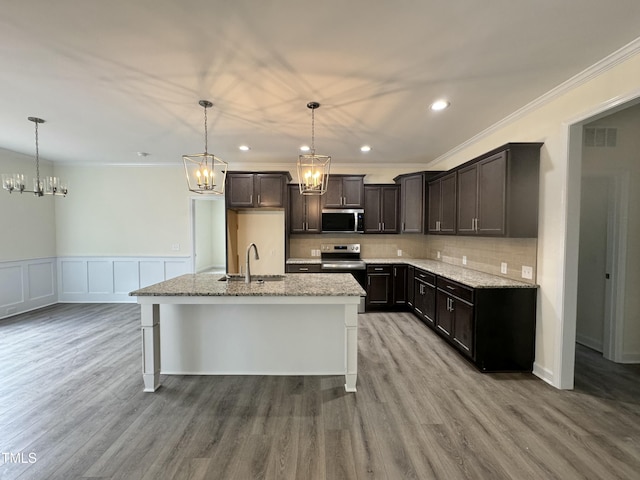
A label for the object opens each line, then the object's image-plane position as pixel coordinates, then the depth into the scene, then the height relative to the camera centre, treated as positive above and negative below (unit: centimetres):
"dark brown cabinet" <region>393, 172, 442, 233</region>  479 +58
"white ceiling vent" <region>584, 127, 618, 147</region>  302 +108
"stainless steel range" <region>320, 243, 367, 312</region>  488 -53
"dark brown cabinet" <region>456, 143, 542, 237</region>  284 +46
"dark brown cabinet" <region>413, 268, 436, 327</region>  400 -97
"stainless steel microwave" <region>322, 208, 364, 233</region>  516 +22
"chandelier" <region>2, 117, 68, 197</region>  338 +60
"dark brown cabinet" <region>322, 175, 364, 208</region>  518 +73
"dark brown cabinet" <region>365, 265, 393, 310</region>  489 -97
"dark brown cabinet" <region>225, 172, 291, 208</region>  494 +76
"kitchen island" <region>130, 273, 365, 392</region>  279 -107
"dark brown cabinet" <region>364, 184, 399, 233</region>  528 +48
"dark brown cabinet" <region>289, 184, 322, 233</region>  516 +34
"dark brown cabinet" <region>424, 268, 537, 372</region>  288 -100
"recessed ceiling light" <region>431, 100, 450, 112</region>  281 +134
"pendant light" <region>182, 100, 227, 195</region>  263 +56
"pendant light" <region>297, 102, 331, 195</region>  288 +61
